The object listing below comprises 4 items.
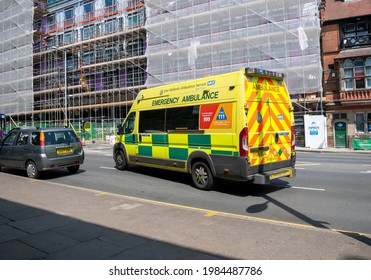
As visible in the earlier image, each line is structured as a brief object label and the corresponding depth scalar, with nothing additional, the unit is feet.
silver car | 32.04
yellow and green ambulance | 23.34
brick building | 79.15
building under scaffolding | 77.10
